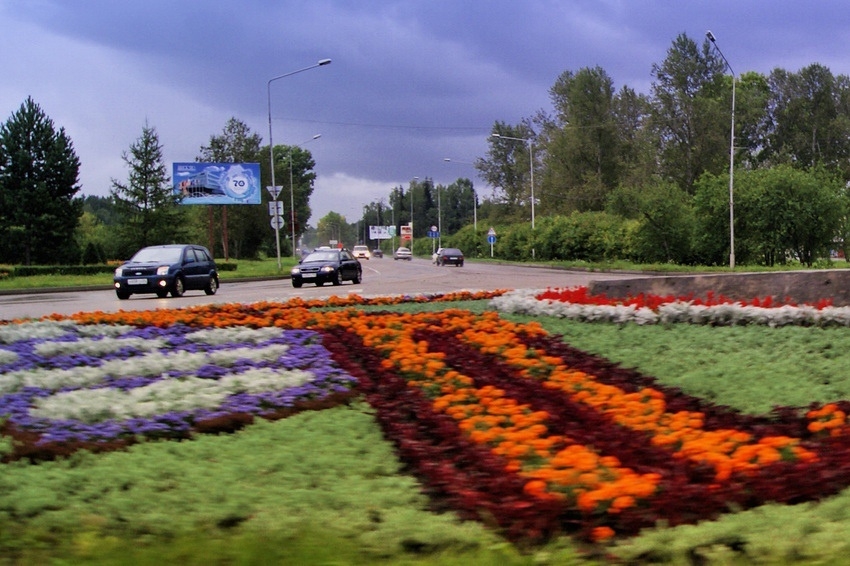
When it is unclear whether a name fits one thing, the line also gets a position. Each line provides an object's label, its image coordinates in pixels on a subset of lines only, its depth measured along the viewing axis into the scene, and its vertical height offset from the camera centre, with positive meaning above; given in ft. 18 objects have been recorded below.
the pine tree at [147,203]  195.42 +11.09
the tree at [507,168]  332.80 +29.65
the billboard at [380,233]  545.03 +9.95
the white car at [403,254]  336.90 -1.87
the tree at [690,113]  212.43 +30.42
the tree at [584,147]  260.21 +28.15
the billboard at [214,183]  189.26 +14.57
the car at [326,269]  98.89 -2.01
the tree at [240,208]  271.55 +13.06
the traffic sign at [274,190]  153.17 +10.32
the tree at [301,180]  376.21 +31.45
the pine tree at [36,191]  189.98 +13.85
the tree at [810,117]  237.25 +33.19
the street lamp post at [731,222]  125.08 +2.76
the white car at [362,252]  332.64 -0.88
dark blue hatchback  77.25 -1.63
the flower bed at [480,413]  12.27 -3.24
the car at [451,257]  206.07 -2.05
